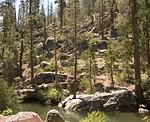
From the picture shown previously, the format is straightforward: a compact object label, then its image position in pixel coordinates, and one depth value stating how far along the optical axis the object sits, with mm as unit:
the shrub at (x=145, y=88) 21073
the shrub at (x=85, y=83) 28452
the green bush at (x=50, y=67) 35030
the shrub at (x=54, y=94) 27578
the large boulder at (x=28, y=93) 28968
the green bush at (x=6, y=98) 16831
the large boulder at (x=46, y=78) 32371
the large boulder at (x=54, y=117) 10287
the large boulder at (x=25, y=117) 9182
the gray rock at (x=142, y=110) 20648
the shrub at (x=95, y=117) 10728
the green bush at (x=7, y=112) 14426
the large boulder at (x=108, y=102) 22307
